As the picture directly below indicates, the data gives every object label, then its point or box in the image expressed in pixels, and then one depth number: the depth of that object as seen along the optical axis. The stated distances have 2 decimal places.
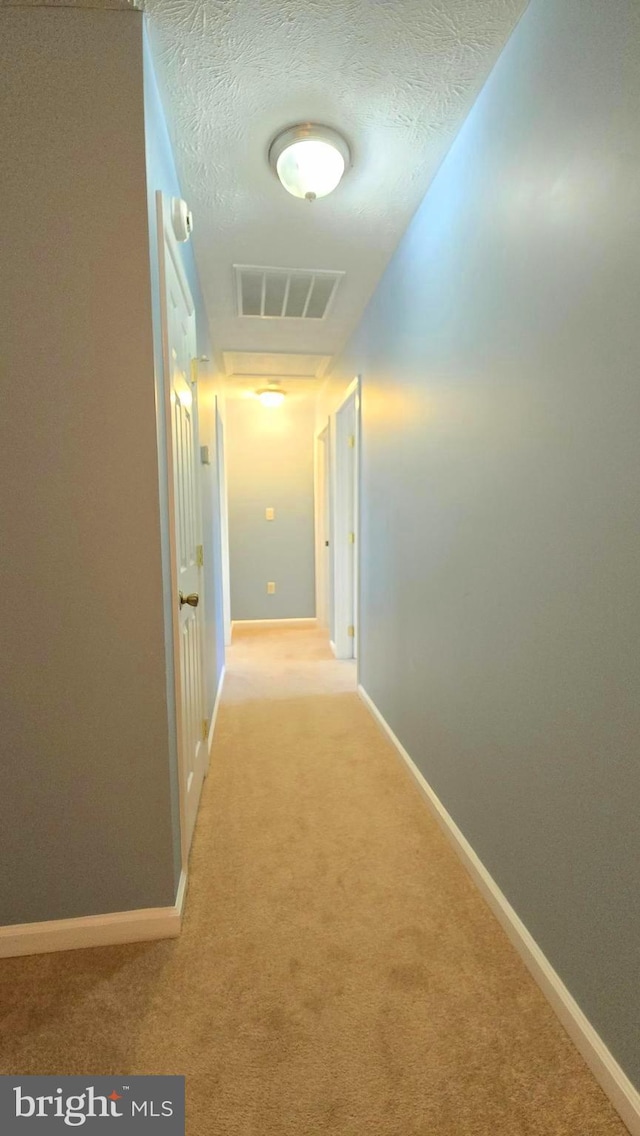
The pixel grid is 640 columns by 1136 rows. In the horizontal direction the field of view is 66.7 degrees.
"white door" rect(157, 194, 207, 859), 1.51
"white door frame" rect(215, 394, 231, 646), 3.70
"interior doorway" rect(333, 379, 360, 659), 4.09
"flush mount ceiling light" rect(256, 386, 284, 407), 4.79
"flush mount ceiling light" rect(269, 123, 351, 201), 1.60
